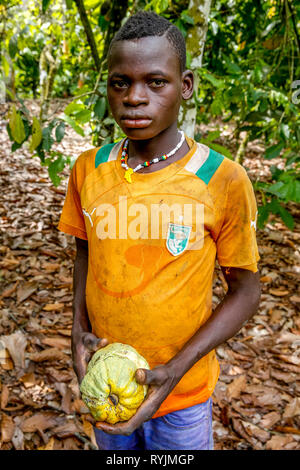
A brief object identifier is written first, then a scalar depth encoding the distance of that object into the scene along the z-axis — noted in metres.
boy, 1.14
